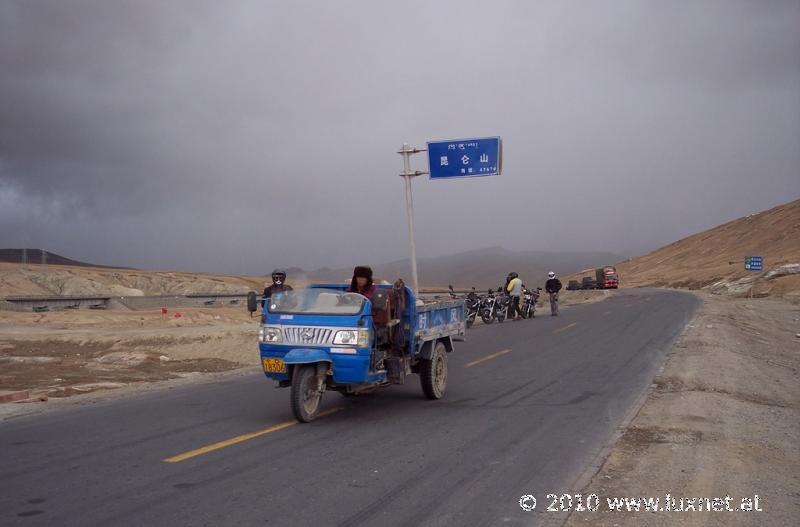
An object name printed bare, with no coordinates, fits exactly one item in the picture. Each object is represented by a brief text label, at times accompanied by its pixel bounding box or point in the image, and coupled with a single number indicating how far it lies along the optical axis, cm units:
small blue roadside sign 5416
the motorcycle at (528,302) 3191
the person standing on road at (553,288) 3234
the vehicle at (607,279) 7481
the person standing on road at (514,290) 3083
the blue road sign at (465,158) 2461
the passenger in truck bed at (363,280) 1016
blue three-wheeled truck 889
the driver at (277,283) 1316
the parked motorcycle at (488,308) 2931
